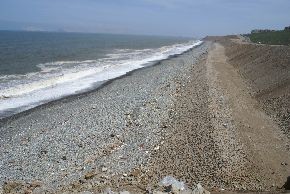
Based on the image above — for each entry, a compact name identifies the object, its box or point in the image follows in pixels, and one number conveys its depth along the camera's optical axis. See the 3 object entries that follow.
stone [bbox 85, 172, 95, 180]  8.03
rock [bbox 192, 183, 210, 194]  6.57
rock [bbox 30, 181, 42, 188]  7.79
